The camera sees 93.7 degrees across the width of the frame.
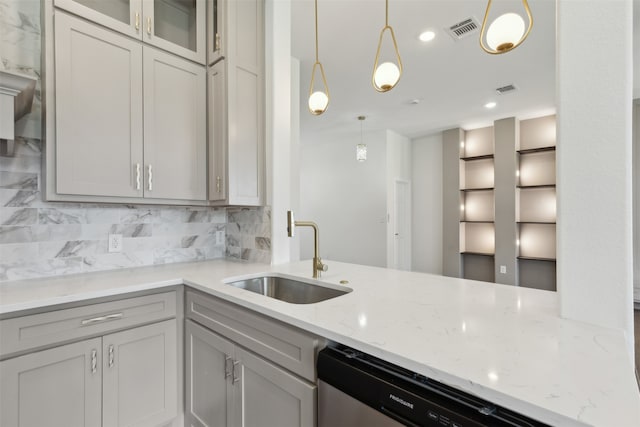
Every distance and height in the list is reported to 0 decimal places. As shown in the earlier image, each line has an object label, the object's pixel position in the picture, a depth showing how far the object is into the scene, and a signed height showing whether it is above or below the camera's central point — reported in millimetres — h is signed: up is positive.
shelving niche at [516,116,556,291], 4938 +136
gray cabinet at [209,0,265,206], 2031 +750
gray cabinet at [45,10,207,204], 1593 +562
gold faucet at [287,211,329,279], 1709 -182
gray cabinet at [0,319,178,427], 1308 -819
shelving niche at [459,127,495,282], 5547 +145
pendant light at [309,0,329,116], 1925 +724
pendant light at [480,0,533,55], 1202 +731
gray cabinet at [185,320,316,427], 1090 -752
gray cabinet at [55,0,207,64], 1721 +1238
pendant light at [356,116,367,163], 4812 +982
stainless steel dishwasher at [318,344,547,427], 693 -482
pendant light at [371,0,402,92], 1594 +736
